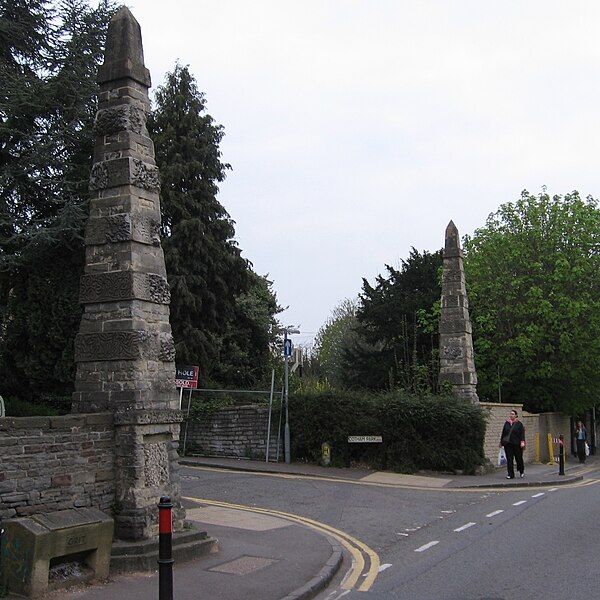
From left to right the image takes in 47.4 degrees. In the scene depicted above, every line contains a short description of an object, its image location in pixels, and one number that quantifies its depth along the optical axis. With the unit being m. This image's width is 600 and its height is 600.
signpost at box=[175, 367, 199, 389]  19.92
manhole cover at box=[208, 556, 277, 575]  8.11
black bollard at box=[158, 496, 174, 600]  5.80
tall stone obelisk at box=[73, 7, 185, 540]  8.84
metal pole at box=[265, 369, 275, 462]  20.11
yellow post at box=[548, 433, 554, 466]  27.33
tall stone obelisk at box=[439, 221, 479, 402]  21.56
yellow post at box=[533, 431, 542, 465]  26.08
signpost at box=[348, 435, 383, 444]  19.28
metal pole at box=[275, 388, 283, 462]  20.31
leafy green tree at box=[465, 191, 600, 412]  28.02
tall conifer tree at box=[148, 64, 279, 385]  25.84
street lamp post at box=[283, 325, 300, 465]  19.98
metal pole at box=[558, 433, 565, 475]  19.84
